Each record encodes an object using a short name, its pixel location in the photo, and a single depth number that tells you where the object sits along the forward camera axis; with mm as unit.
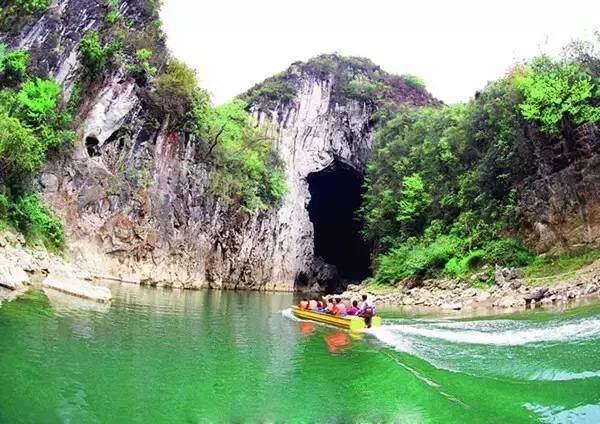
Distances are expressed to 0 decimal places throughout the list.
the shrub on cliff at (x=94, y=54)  29281
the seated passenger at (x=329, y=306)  18759
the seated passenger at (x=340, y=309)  18172
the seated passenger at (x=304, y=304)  20312
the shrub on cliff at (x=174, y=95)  33094
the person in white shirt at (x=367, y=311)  16859
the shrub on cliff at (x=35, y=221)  23094
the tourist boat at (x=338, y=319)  16594
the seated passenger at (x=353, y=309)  17750
